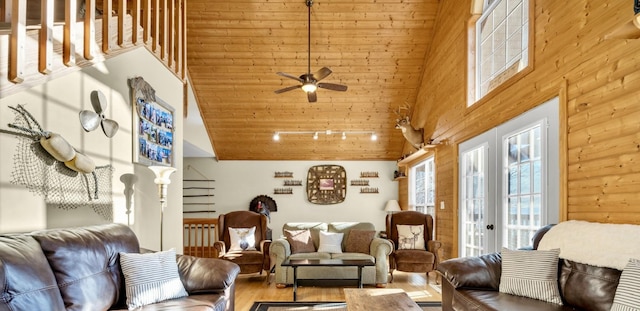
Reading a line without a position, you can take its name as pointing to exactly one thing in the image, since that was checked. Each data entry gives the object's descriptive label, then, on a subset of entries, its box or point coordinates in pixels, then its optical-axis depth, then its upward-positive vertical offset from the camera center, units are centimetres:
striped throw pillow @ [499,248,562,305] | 285 -69
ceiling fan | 511 +115
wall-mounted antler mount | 707 +71
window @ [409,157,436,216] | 739 -23
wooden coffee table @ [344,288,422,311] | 318 -100
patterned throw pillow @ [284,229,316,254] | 611 -96
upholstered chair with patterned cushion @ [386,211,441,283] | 598 -99
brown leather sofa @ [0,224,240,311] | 205 -58
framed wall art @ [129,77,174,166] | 399 +49
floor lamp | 399 -5
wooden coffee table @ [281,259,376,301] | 487 -104
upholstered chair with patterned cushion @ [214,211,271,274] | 600 -99
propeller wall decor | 316 +43
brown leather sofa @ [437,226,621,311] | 250 -75
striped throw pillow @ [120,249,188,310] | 283 -72
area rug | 448 -142
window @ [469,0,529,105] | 445 +150
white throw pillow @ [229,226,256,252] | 633 -98
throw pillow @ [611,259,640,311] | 210 -58
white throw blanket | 242 -42
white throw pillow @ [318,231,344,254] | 607 -98
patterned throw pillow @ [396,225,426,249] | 629 -92
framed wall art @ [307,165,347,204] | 932 -23
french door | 363 -7
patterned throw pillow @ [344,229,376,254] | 607 -95
